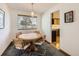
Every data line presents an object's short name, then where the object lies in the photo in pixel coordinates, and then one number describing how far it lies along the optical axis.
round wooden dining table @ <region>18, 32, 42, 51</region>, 1.77
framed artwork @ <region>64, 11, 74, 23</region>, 1.42
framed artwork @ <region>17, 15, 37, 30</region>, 1.74
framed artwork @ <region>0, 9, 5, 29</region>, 1.41
